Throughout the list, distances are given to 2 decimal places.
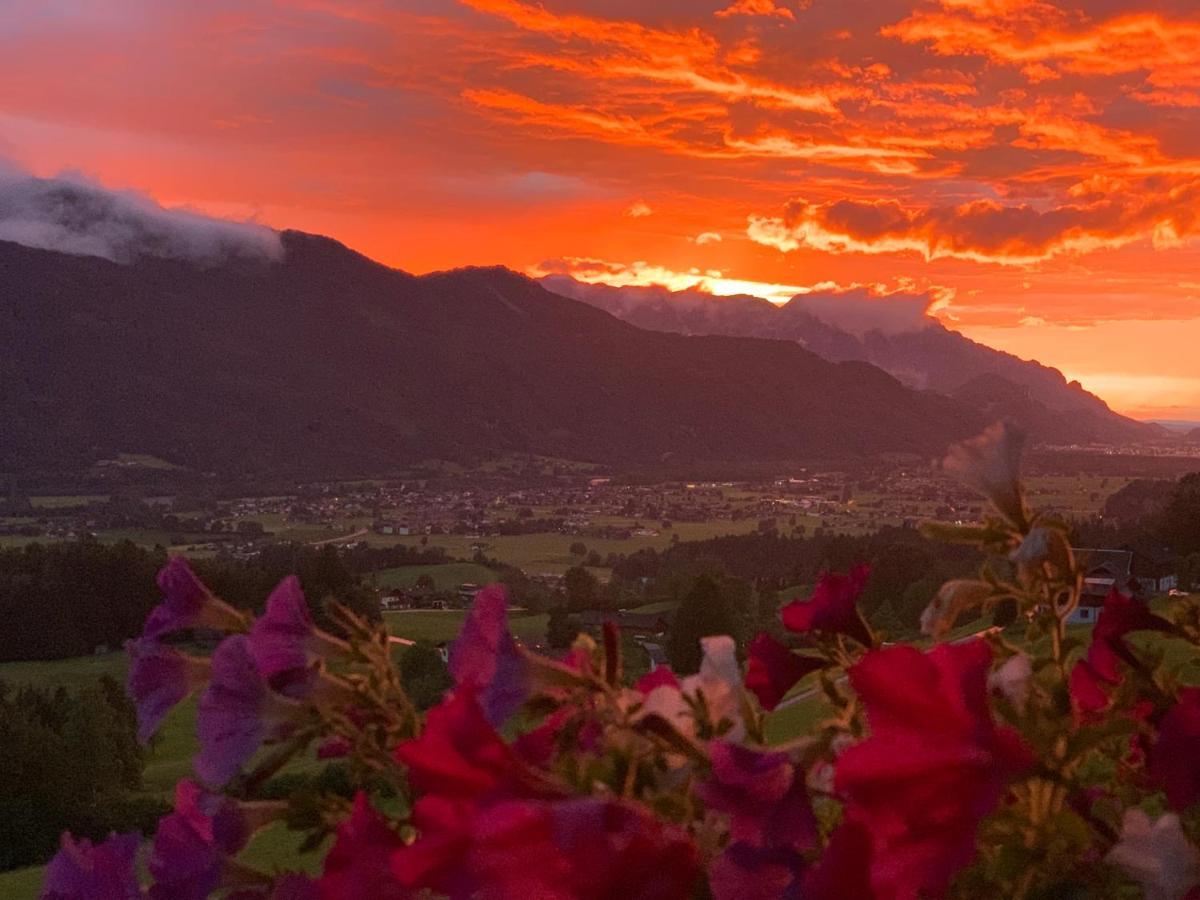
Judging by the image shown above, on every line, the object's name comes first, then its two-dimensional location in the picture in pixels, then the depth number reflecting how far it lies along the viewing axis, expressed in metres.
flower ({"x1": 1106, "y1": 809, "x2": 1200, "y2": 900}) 0.91
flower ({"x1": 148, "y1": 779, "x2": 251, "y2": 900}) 1.14
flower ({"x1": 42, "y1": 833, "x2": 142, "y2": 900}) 1.16
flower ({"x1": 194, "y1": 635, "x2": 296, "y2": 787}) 1.15
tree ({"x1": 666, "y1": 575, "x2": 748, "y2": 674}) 37.94
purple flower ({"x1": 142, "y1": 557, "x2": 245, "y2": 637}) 1.28
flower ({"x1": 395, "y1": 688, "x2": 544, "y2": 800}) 0.84
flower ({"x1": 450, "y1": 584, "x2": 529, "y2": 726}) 1.07
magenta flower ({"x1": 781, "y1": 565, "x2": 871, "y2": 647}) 1.18
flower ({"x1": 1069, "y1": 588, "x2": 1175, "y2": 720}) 1.22
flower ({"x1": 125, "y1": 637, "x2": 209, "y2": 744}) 1.30
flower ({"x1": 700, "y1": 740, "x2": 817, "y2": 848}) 0.89
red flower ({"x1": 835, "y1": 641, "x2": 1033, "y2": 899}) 0.86
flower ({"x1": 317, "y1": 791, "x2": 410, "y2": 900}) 0.96
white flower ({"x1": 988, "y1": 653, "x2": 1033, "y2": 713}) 1.02
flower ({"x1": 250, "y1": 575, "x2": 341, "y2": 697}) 1.18
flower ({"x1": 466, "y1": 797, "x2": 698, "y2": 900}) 0.78
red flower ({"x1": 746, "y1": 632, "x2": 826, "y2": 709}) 1.29
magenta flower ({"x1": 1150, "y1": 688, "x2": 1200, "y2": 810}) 1.02
